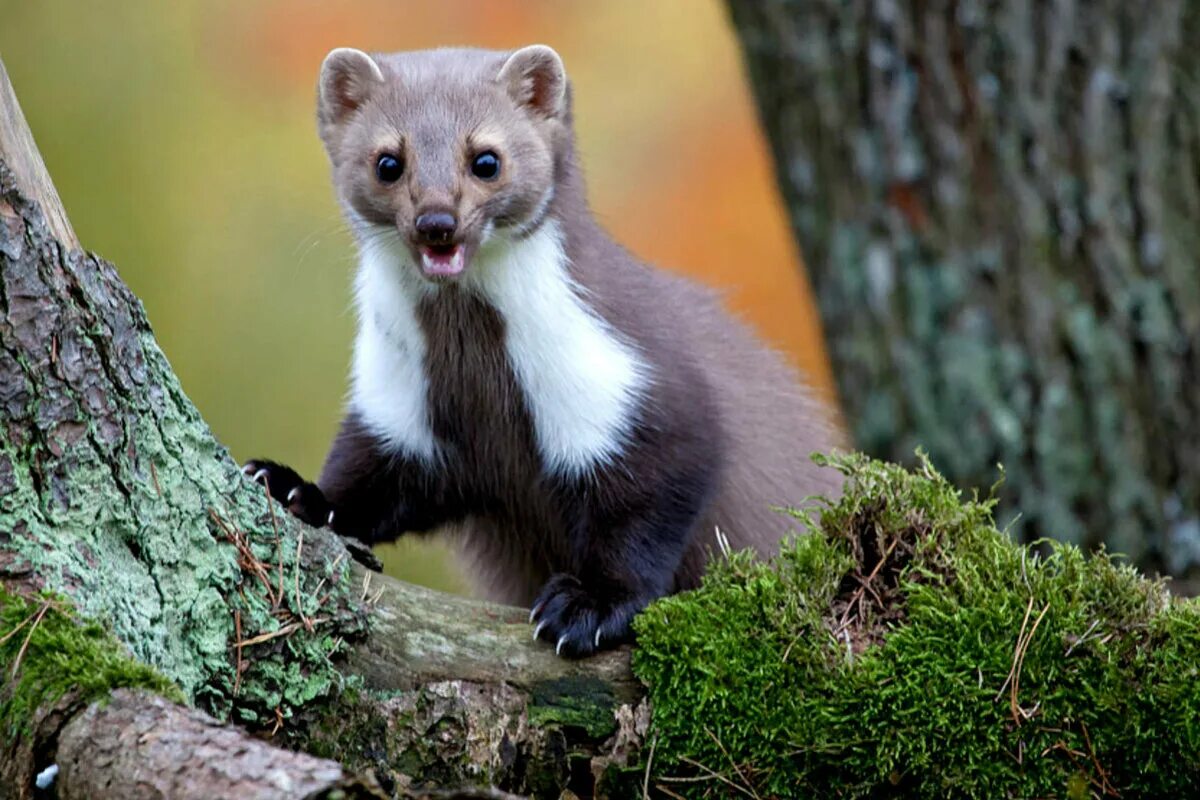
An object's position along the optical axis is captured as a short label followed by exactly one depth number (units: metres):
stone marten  8.09
